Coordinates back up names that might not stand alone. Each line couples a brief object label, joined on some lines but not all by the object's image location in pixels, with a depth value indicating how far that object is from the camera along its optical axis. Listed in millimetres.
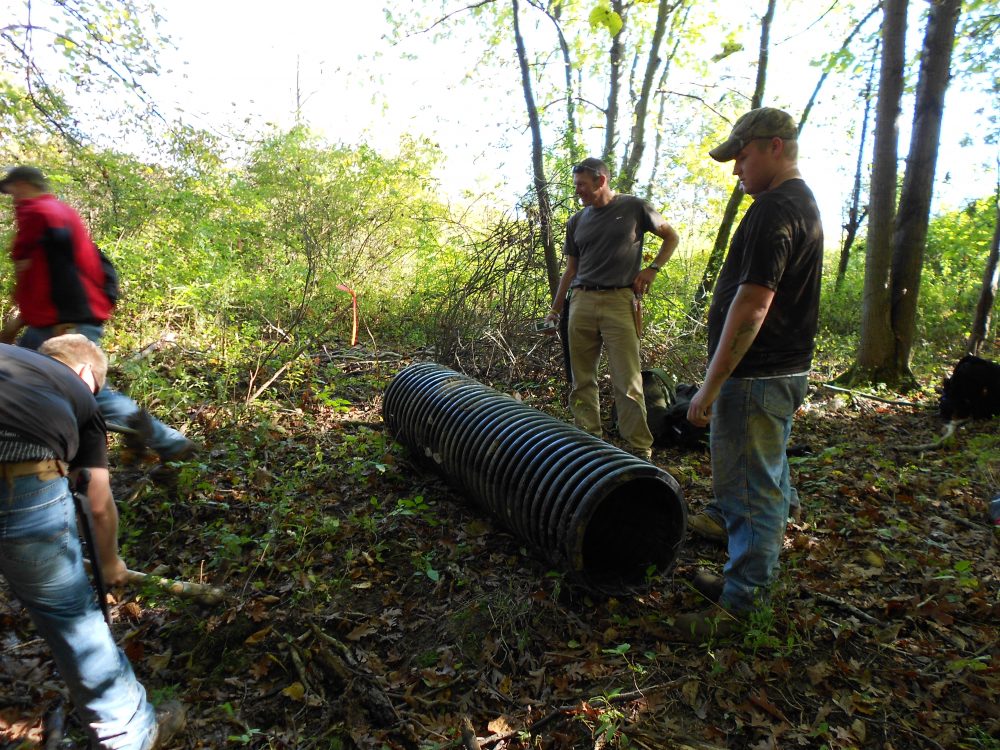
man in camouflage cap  2453
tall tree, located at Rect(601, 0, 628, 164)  8203
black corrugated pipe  2975
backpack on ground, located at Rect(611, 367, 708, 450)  5266
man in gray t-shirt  4625
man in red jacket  3516
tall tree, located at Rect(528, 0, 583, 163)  7695
